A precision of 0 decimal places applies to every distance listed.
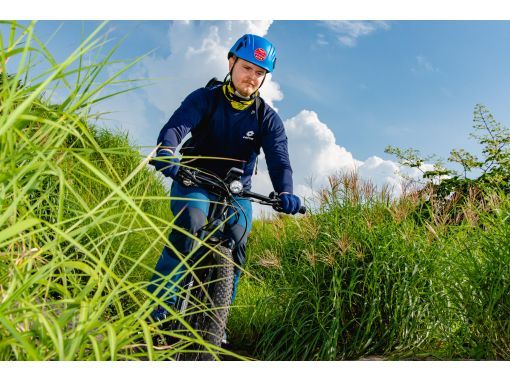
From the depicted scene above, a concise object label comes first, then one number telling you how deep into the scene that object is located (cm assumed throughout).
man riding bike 363
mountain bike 319
